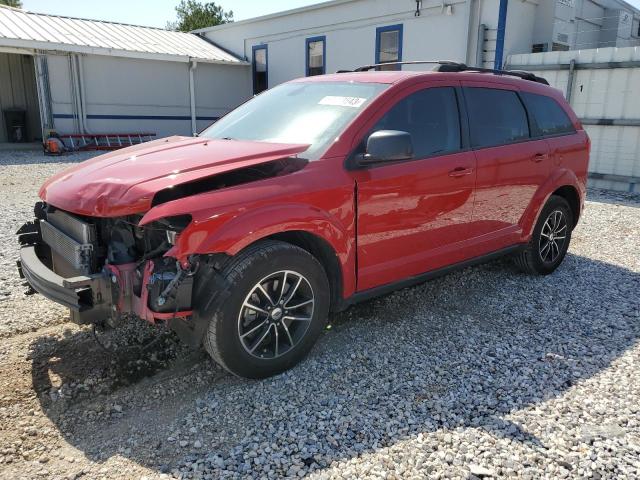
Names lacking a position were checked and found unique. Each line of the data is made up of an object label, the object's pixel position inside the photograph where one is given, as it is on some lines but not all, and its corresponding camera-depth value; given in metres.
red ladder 16.67
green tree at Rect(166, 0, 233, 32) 44.72
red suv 2.92
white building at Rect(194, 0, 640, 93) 12.45
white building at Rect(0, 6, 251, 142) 16.42
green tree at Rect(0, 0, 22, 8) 44.33
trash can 19.22
